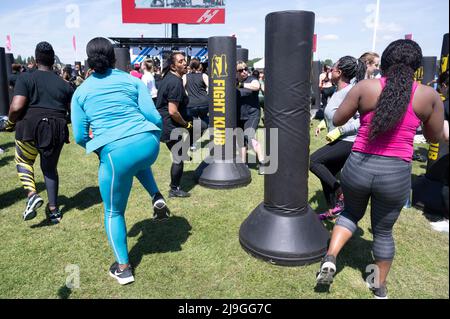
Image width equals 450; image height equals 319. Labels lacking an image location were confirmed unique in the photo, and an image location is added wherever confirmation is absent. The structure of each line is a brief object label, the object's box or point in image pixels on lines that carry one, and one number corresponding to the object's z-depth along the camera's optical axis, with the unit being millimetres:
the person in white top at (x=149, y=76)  9078
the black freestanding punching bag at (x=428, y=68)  8430
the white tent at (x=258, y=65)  24953
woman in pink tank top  2229
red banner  29891
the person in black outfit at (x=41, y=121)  3846
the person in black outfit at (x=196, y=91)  6723
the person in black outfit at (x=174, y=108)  4508
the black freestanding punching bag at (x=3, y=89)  9000
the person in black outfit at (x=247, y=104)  5949
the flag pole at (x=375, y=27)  18088
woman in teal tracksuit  2641
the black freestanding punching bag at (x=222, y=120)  5289
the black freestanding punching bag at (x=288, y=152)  3018
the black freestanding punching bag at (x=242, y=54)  8500
